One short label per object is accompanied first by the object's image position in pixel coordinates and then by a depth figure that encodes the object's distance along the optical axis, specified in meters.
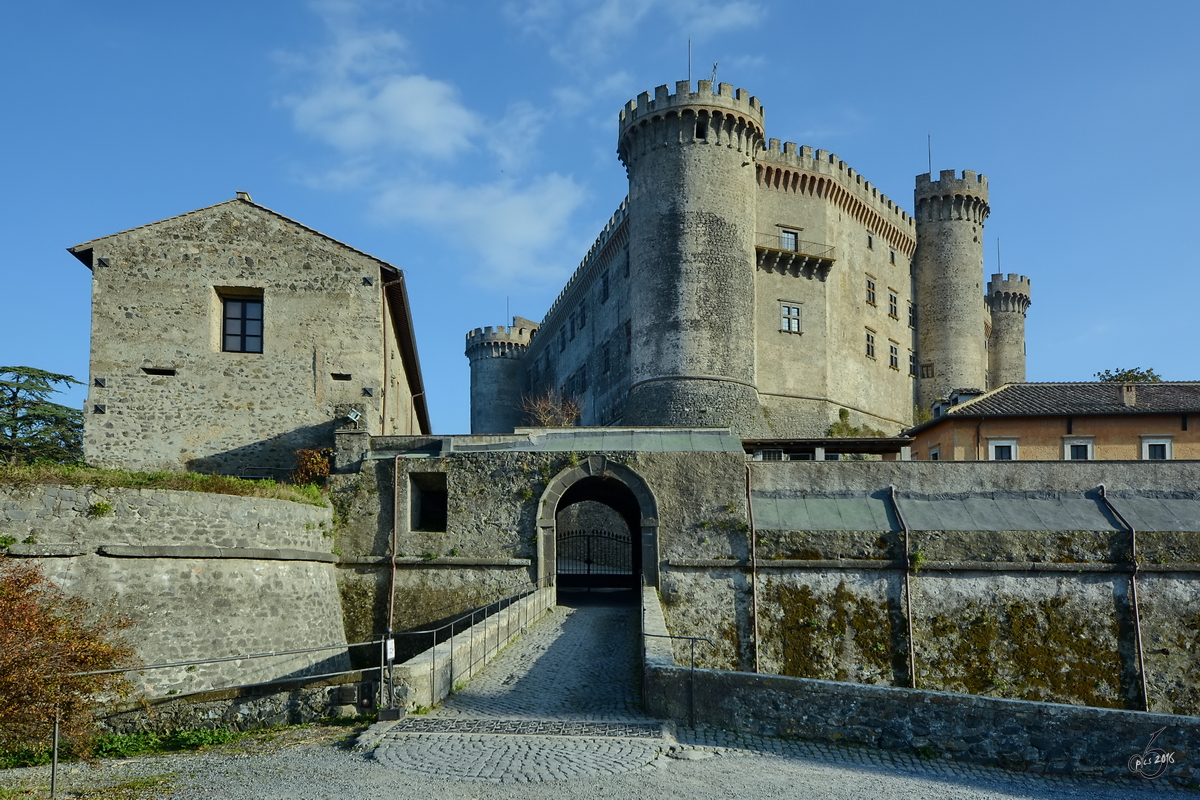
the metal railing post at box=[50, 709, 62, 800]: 9.22
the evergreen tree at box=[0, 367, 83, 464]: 32.56
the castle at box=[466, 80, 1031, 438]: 38.25
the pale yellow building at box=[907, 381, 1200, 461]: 28.12
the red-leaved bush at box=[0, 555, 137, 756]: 10.23
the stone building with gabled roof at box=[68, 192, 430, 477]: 22.78
